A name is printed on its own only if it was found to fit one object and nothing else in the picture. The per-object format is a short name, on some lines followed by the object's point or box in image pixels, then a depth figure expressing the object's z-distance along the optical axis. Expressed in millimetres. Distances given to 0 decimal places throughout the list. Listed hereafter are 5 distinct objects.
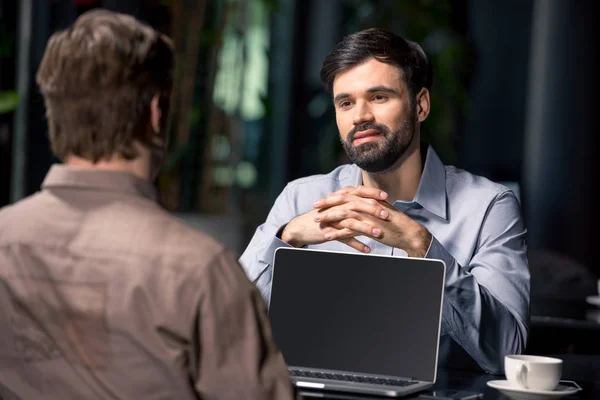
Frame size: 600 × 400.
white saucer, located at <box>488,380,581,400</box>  2547
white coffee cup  2559
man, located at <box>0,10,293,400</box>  2116
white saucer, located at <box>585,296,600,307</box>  3956
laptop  2625
